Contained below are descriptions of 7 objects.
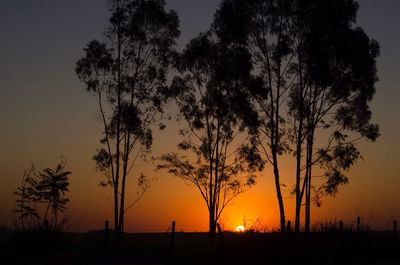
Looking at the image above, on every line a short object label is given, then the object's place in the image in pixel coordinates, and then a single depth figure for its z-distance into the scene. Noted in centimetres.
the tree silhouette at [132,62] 4338
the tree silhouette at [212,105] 4409
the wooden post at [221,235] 2659
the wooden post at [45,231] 3200
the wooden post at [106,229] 2997
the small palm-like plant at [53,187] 4450
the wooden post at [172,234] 2890
